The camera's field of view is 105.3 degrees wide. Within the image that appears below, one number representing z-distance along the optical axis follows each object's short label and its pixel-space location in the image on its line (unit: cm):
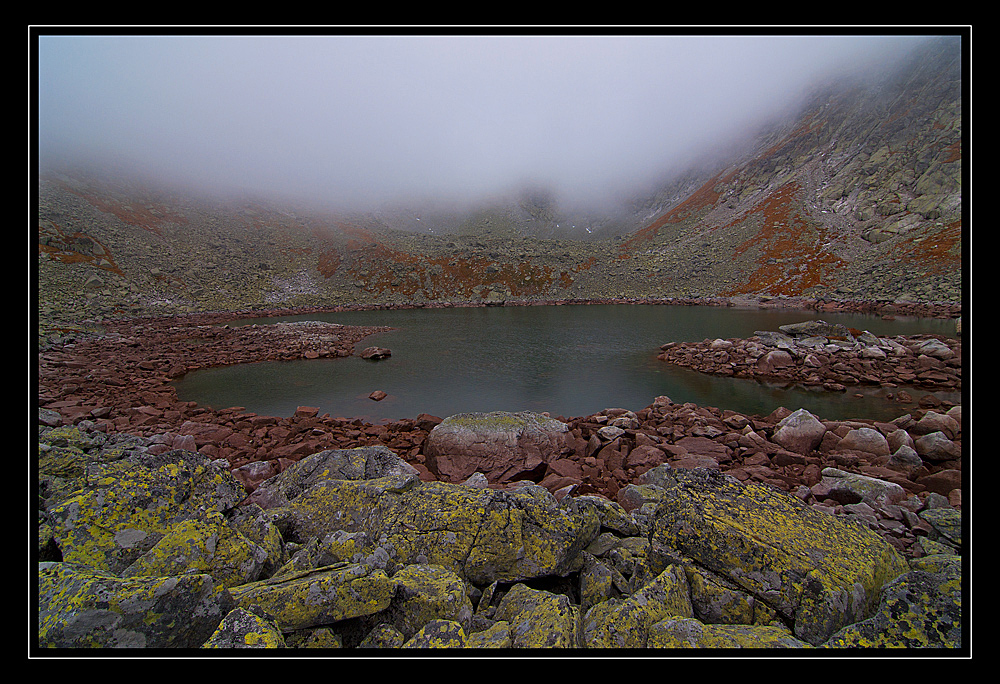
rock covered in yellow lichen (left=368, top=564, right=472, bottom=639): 365
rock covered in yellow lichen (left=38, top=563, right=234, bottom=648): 294
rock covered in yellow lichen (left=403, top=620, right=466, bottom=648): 320
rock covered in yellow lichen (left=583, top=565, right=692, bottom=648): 343
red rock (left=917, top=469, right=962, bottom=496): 772
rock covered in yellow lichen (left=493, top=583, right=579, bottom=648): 338
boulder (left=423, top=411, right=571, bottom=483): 1072
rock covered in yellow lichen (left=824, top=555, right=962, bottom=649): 315
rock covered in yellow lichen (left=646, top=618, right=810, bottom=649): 330
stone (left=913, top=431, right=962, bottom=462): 938
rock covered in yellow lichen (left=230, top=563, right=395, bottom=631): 341
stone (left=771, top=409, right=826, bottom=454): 1107
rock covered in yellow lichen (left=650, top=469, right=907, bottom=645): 365
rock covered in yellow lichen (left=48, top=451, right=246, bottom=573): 420
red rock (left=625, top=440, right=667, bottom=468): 1066
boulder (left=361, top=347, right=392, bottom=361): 3014
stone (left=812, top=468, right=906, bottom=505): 688
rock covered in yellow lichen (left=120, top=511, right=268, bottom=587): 396
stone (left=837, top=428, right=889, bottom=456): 1011
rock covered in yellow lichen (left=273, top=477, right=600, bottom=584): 460
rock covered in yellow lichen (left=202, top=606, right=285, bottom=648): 303
